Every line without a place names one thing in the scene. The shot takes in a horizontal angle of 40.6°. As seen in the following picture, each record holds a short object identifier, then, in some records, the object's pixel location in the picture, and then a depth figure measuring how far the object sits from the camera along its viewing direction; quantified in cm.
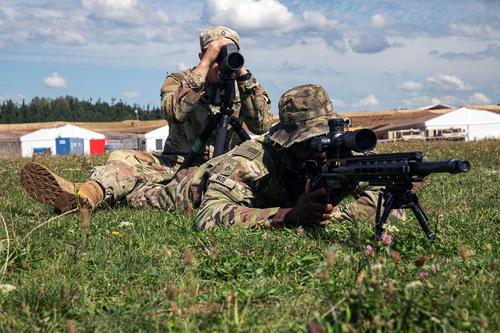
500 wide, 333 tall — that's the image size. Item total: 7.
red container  6525
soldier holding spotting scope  662
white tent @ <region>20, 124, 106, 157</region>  6775
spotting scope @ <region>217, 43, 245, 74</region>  661
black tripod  671
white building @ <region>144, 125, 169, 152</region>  6731
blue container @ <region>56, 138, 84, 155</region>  6400
